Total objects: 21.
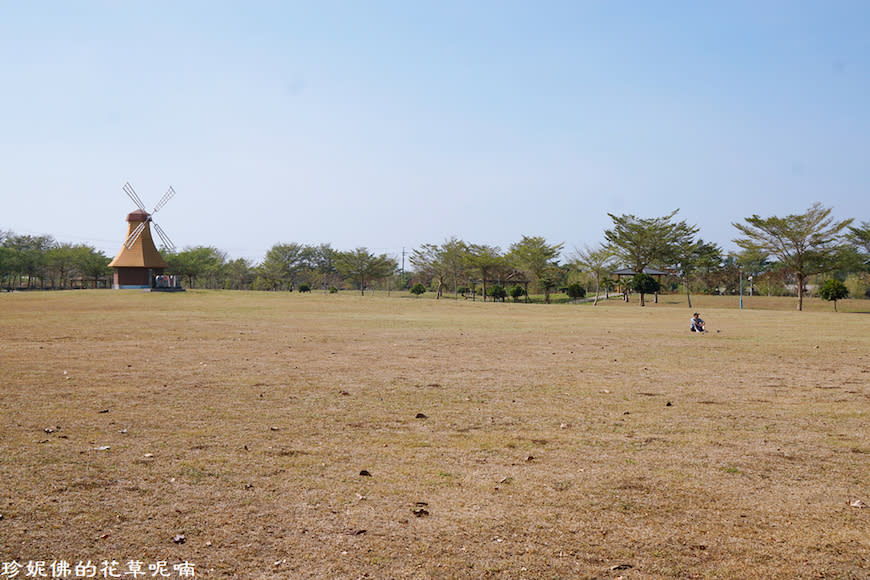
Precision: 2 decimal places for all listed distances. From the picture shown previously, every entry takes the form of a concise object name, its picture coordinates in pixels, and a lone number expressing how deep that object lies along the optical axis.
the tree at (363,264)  78.12
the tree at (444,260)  79.88
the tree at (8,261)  78.81
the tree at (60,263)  82.31
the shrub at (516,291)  66.44
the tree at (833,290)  51.09
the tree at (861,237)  64.44
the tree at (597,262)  76.31
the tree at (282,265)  95.31
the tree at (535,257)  72.94
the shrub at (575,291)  67.98
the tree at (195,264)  86.00
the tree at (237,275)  95.38
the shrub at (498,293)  66.53
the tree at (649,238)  67.44
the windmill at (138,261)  68.75
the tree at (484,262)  72.10
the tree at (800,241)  55.22
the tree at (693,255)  68.50
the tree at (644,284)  58.79
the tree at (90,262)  84.31
